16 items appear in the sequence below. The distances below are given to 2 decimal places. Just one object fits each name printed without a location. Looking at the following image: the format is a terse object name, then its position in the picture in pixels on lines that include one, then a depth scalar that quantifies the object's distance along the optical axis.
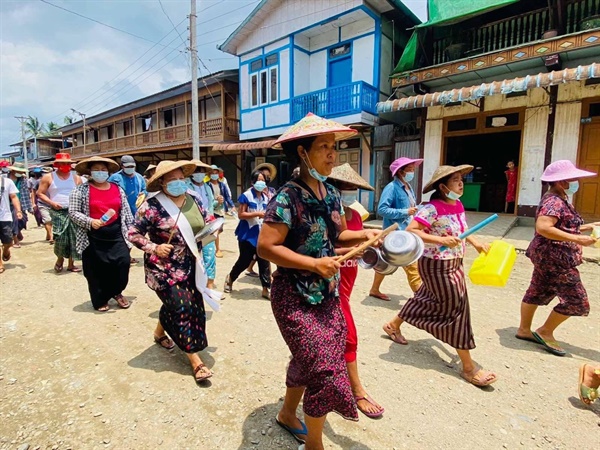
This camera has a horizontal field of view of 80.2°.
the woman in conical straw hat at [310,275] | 1.72
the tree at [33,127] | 44.44
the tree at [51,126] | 51.28
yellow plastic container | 2.53
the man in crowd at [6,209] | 5.63
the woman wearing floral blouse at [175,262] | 2.76
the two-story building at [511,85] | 7.93
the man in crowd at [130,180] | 5.71
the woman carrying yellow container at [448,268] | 2.76
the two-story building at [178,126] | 16.16
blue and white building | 11.30
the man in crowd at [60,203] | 5.46
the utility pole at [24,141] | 37.26
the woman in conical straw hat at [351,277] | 2.36
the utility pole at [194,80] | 12.05
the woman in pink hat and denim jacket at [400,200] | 4.28
